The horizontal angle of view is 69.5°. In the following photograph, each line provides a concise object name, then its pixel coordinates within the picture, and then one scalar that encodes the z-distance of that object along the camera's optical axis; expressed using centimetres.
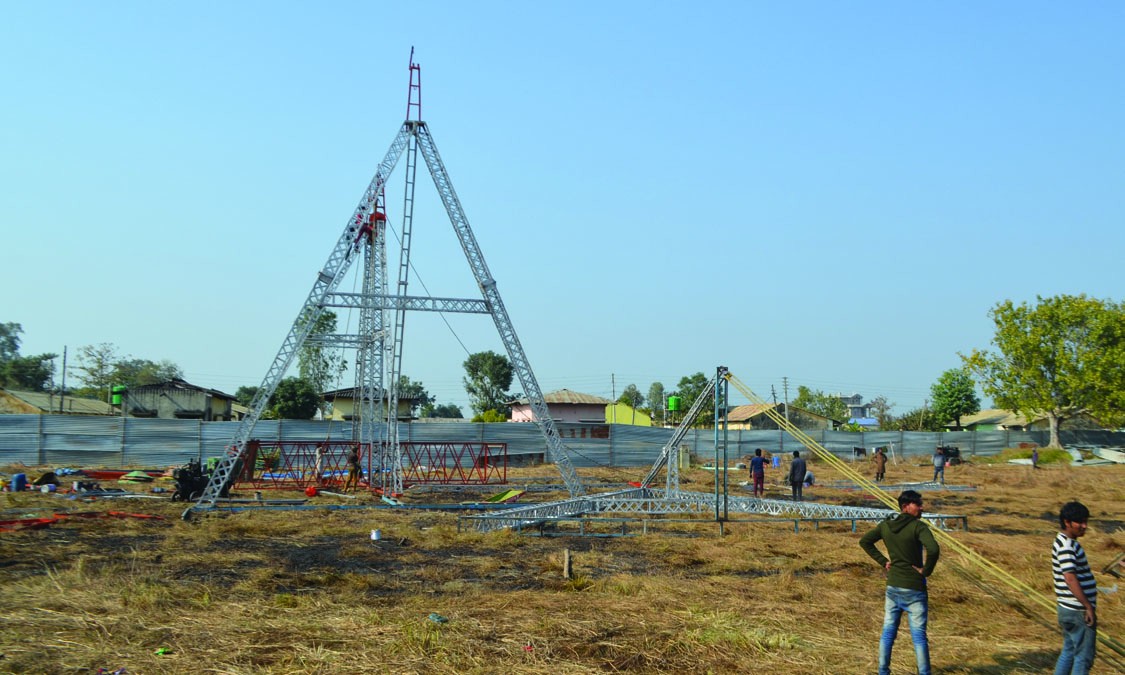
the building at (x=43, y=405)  4794
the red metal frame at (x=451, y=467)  2978
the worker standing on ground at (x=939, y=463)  3069
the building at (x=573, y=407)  6562
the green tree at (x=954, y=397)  7288
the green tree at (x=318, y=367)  6172
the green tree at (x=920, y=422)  7344
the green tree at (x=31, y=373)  7788
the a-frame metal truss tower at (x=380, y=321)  2038
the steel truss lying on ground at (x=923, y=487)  2836
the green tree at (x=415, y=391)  5363
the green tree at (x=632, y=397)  12034
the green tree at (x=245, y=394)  7579
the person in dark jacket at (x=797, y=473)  2350
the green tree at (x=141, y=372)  8107
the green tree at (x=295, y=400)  5353
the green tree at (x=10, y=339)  9394
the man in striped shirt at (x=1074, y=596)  648
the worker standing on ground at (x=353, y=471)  2575
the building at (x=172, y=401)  5406
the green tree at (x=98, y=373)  7569
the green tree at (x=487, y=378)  8219
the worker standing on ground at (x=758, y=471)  2453
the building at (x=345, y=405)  5200
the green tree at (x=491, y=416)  5507
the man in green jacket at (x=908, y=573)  698
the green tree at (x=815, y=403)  9119
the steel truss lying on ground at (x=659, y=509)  1677
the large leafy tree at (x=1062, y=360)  4906
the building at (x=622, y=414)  6309
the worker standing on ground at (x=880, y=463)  3047
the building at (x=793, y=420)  7406
